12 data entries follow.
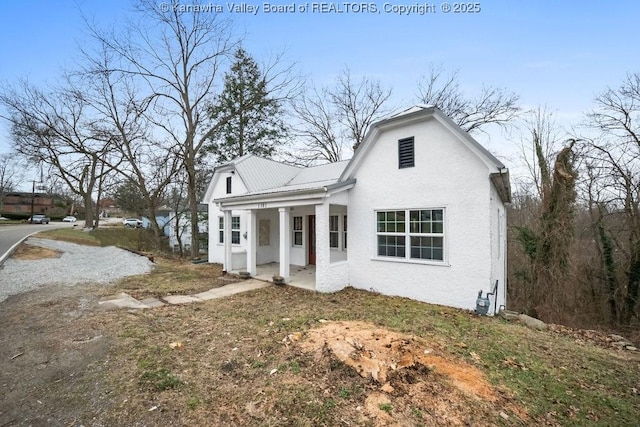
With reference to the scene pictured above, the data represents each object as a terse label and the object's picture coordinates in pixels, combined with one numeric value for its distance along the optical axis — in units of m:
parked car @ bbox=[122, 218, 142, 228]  42.57
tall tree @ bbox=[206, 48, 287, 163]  20.64
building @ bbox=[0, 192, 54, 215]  53.14
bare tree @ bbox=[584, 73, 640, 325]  10.64
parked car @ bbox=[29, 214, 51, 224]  39.72
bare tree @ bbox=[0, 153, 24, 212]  45.90
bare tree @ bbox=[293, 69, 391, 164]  21.61
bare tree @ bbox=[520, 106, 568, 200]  12.28
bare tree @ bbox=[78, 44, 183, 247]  17.77
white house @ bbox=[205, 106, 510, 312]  7.04
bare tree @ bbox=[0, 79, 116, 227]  18.88
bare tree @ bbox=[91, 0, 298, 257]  16.72
